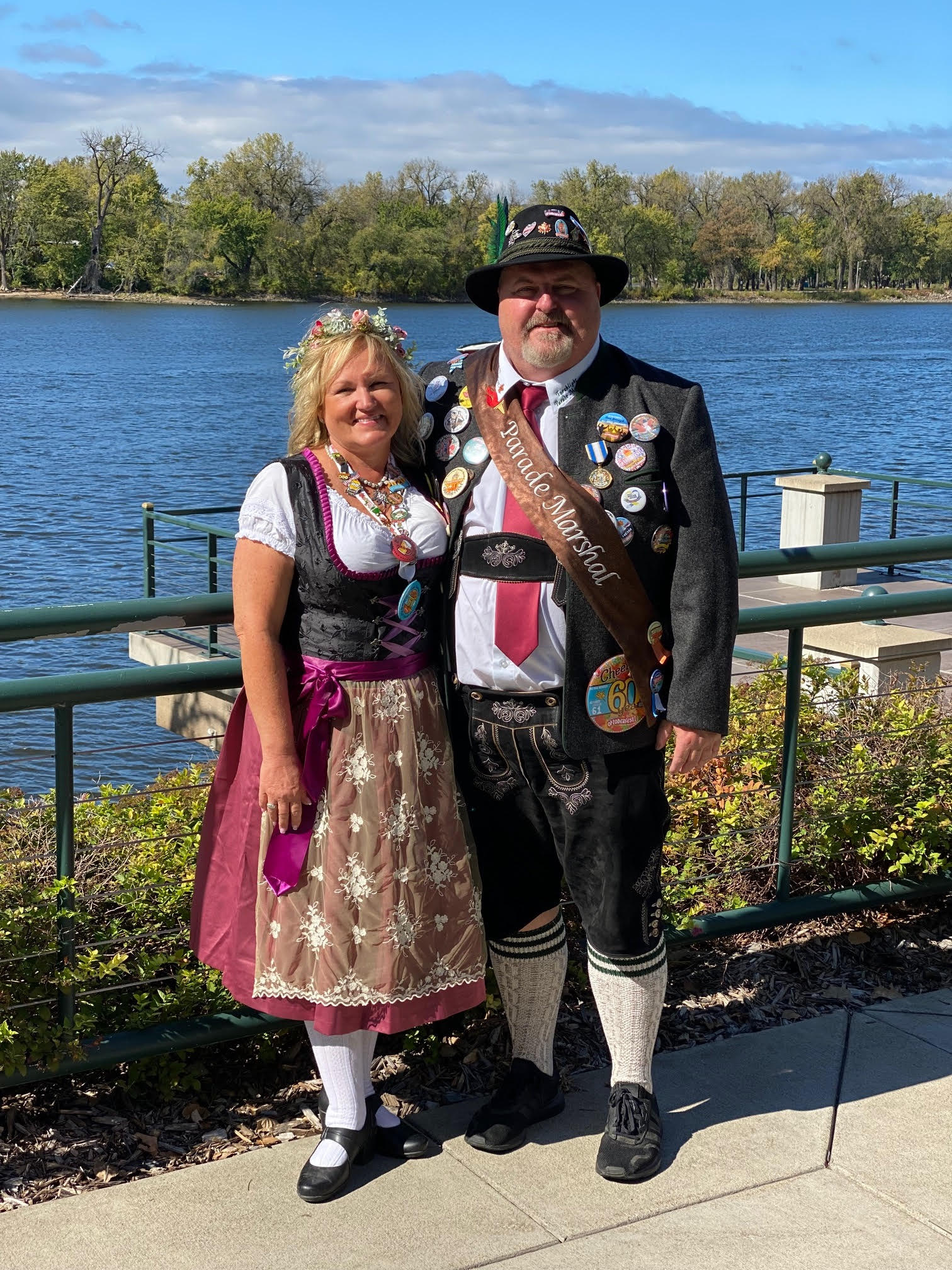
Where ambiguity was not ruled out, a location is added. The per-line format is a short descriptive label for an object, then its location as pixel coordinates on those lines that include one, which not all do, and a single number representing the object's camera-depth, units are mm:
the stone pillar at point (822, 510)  13055
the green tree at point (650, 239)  137750
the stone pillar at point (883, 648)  6824
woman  2832
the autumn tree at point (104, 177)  126938
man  2910
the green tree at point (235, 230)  119750
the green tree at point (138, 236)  126438
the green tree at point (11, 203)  123250
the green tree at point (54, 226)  122562
